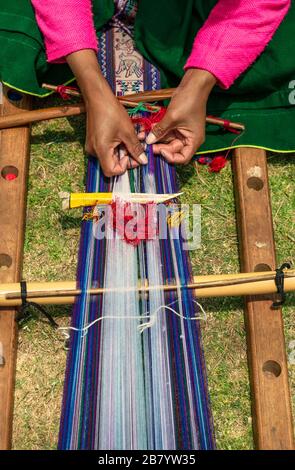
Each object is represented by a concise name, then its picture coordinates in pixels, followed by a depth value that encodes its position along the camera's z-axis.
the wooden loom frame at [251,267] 1.84
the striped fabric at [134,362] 1.63
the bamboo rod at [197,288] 1.77
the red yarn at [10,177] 2.14
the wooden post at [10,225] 1.87
